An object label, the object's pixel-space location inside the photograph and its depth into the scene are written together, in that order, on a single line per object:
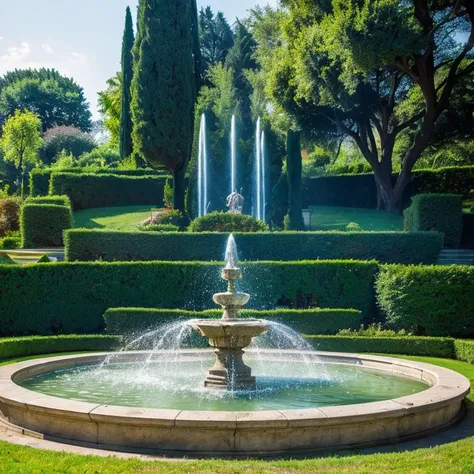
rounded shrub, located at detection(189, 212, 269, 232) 22.78
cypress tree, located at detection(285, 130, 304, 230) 30.39
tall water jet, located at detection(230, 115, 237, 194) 33.19
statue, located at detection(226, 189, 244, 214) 28.50
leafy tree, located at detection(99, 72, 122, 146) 64.31
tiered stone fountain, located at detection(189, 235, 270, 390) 9.48
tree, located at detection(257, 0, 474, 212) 25.41
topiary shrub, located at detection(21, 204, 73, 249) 28.67
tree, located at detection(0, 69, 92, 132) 73.69
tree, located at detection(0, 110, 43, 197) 49.91
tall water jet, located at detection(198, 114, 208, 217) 33.00
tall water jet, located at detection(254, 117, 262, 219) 33.28
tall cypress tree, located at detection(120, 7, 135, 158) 48.53
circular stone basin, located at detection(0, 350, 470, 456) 6.60
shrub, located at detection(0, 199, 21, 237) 34.38
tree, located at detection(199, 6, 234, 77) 57.50
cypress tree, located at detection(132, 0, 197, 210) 32.56
